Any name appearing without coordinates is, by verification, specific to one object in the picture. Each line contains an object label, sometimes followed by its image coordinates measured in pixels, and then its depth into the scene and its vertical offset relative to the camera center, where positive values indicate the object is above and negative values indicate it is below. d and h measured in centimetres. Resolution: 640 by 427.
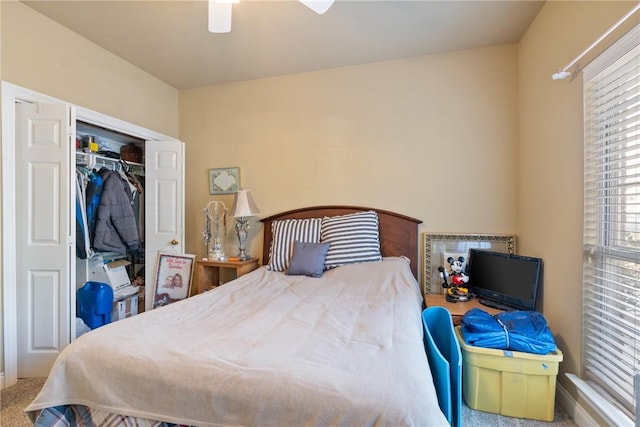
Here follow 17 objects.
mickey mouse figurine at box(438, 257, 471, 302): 226 -56
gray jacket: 278 -10
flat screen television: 197 -50
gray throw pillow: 230 -40
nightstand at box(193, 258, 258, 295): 274 -60
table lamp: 276 +0
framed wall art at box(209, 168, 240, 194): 317 +34
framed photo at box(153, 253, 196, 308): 292 -70
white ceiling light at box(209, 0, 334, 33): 156 +117
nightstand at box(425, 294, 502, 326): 194 -69
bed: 83 -53
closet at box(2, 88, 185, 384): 197 -15
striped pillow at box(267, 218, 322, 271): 253 -24
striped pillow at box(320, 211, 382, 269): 238 -24
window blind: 128 -4
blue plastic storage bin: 115 -72
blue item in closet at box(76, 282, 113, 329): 265 -88
